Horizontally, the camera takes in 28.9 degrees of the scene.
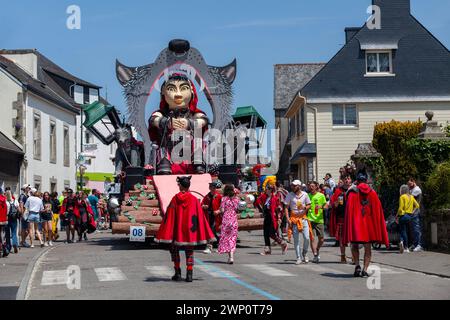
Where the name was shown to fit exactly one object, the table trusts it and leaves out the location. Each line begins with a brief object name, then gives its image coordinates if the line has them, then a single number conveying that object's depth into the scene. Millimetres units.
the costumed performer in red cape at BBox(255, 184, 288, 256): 20359
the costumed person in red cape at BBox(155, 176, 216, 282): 13688
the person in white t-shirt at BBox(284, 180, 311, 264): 17484
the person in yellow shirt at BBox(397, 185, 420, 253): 20219
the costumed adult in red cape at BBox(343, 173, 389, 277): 14336
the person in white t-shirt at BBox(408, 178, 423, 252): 20312
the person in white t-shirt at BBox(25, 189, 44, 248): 24609
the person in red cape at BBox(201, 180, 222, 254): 20047
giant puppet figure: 24281
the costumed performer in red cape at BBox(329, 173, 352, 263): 18016
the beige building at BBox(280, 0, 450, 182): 41406
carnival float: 23703
